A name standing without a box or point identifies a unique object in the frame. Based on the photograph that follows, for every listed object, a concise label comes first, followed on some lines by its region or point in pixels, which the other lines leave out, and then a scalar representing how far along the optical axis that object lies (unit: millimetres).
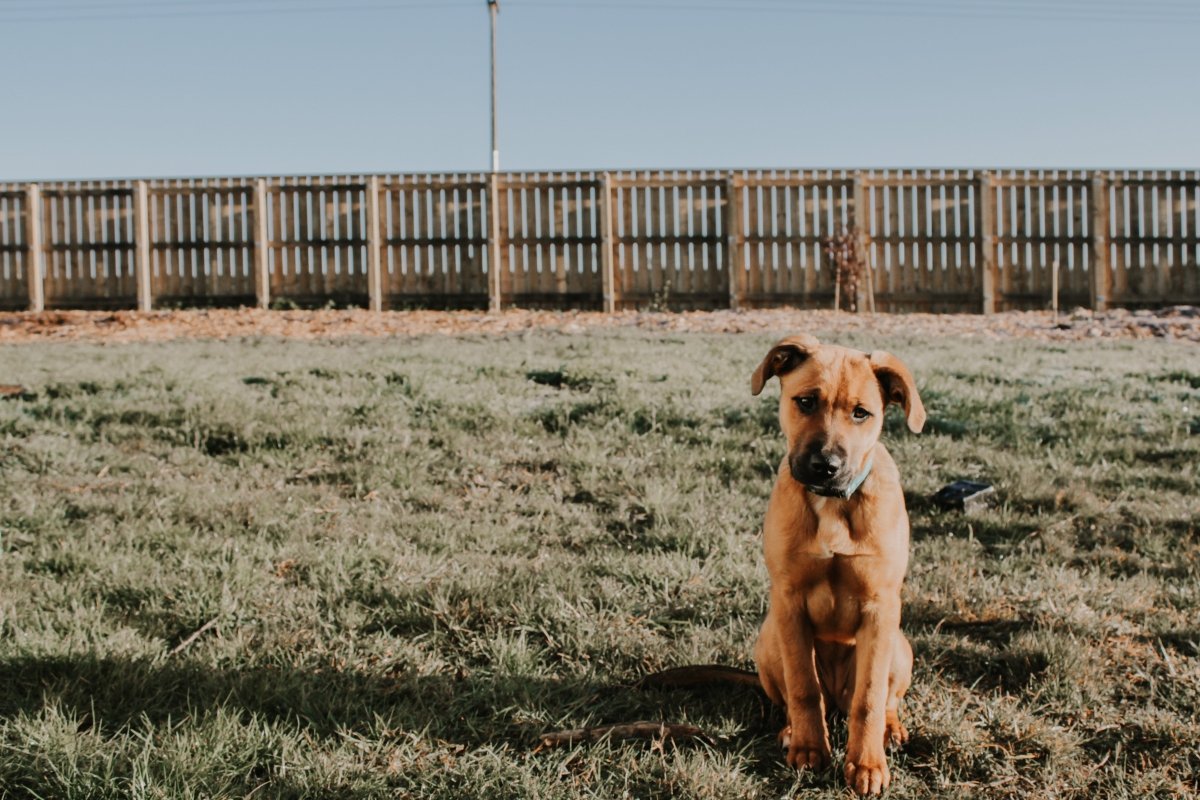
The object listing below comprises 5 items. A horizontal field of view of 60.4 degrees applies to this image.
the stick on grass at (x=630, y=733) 2523
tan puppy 2320
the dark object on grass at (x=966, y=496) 4436
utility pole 20094
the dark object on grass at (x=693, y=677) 2795
